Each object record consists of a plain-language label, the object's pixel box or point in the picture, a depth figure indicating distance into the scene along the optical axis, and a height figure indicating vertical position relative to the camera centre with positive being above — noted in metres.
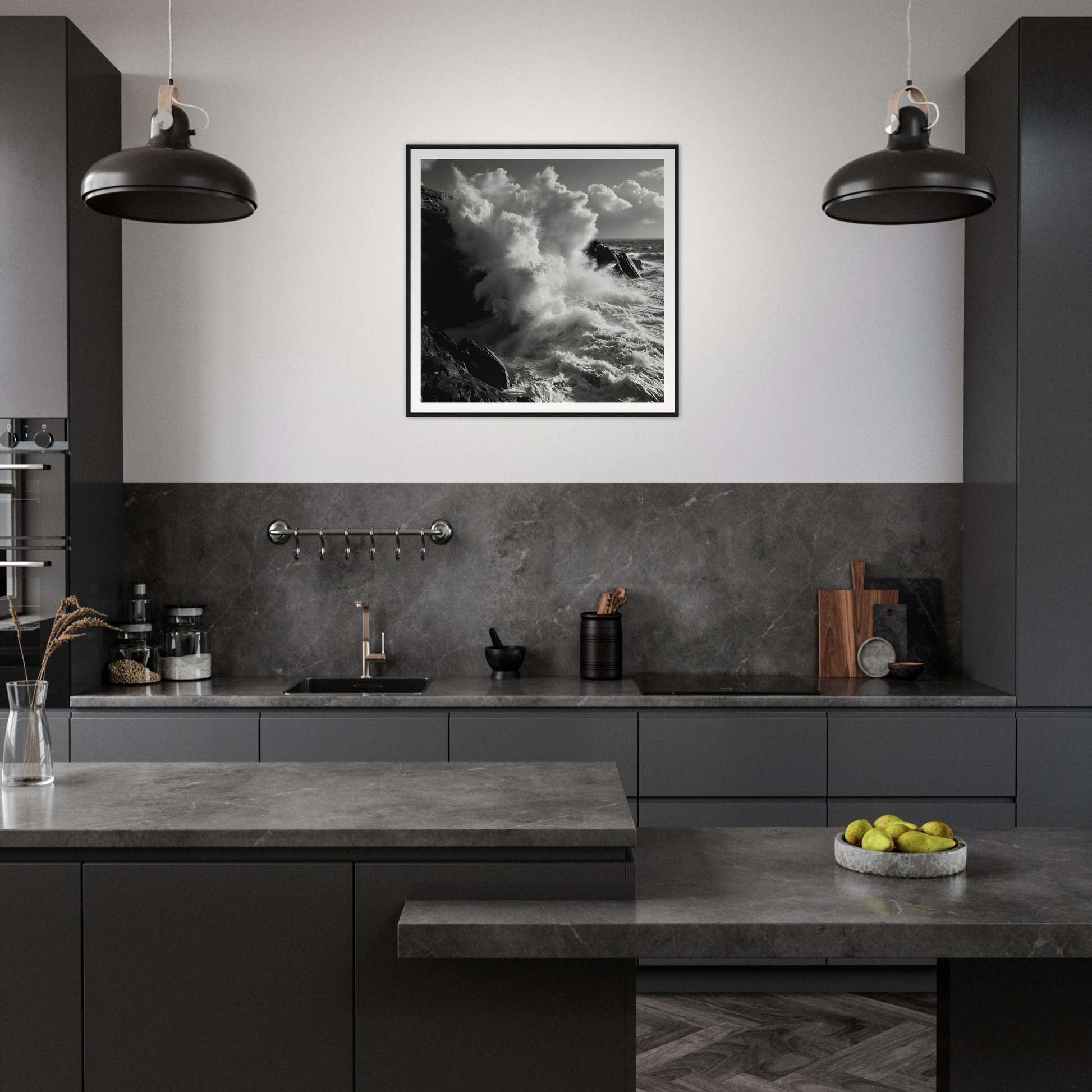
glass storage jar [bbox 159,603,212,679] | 4.21 -0.46
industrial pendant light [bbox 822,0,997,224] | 2.28 +0.77
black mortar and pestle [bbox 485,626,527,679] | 4.25 -0.50
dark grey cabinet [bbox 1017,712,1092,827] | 3.83 -0.85
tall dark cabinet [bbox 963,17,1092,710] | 3.87 +0.63
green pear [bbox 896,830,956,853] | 2.07 -0.60
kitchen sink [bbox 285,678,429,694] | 4.33 -0.63
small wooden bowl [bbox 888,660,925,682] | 4.23 -0.54
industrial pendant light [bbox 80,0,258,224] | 2.28 +0.77
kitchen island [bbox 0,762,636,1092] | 2.04 -0.85
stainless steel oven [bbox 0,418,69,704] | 3.87 +0.02
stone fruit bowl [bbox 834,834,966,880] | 2.07 -0.64
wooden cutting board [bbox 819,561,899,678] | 4.43 -0.39
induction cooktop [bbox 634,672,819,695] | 3.98 -0.59
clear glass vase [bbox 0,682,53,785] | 2.27 -0.45
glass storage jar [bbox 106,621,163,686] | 4.12 -0.49
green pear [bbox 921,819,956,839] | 2.14 -0.60
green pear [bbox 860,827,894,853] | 2.08 -0.60
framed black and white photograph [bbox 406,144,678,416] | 4.45 +1.05
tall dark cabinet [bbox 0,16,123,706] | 3.86 +0.74
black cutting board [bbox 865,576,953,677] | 4.48 -0.35
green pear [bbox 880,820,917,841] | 2.10 -0.59
